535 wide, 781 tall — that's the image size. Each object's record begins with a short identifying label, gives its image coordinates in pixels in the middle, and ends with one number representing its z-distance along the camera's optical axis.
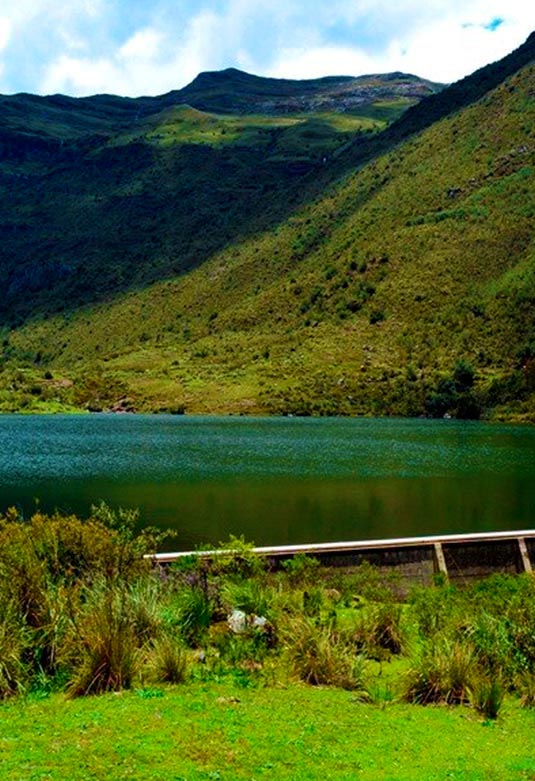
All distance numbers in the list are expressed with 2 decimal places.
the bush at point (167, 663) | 12.50
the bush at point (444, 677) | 12.85
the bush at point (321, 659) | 13.30
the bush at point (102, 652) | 11.92
